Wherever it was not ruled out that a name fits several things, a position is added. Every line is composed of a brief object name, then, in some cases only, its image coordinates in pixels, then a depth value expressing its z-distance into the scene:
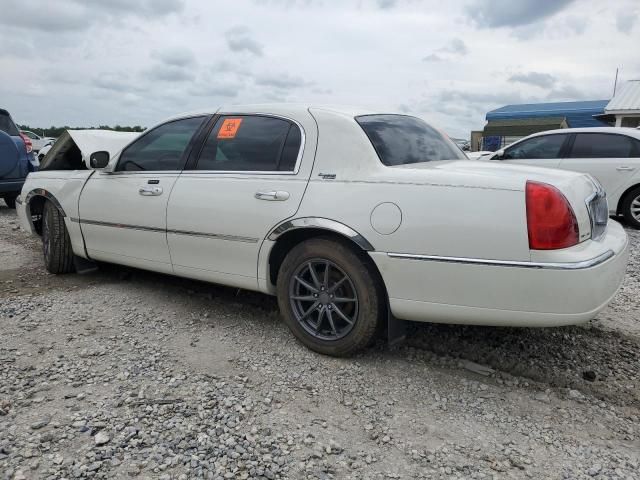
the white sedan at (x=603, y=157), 7.64
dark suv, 8.56
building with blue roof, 21.72
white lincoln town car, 2.57
